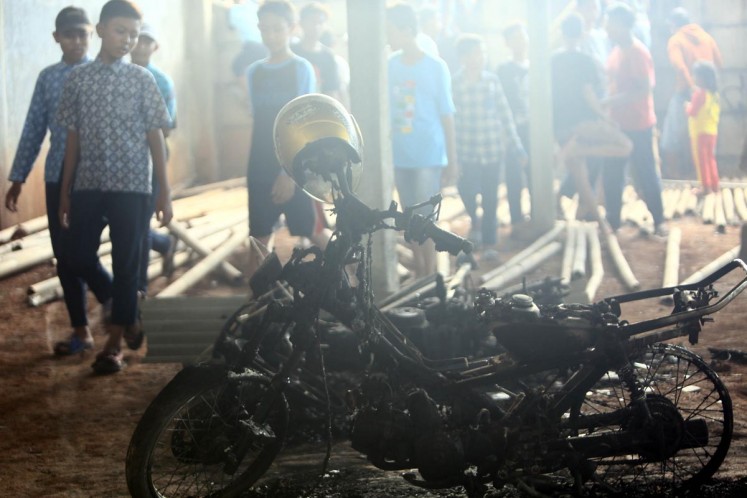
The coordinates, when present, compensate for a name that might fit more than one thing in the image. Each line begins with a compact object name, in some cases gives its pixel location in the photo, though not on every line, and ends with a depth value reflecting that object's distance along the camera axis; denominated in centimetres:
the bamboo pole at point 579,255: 932
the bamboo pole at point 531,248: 984
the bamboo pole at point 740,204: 1334
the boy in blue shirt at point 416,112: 935
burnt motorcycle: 464
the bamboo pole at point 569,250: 996
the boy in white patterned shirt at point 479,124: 1100
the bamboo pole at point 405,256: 1078
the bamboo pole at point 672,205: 1361
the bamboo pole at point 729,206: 1316
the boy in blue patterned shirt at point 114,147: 689
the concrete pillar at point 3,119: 1144
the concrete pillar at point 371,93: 802
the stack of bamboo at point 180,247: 936
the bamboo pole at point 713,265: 955
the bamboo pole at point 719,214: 1256
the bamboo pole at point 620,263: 984
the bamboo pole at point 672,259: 969
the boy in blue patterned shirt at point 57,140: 751
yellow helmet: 459
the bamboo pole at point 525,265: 952
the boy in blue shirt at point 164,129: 825
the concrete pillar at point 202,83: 1672
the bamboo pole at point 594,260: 961
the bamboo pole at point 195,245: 1029
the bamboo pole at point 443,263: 996
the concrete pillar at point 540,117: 1215
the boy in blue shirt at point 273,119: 809
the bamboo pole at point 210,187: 1535
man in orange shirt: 1695
